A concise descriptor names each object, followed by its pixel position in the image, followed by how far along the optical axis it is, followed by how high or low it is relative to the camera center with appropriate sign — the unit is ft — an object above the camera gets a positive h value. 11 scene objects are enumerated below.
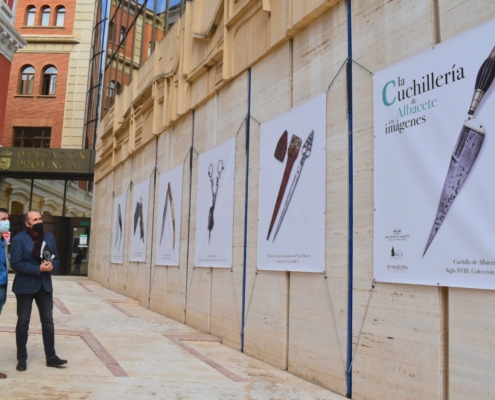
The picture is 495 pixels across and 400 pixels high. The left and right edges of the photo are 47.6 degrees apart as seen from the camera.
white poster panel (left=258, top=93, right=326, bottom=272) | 22.30 +3.46
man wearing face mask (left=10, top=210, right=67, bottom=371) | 21.09 -0.68
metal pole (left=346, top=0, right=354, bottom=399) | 19.47 +1.90
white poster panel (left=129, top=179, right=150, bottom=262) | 49.16 +4.09
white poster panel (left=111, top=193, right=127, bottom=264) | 58.70 +3.86
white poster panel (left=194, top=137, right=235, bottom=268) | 30.86 +3.56
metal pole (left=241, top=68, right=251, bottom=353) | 28.07 +2.57
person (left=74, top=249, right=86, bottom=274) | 87.51 +0.24
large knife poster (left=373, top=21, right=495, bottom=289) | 15.06 +3.20
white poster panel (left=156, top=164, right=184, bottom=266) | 39.81 +3.64
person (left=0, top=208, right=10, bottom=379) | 20.49 +0.11
